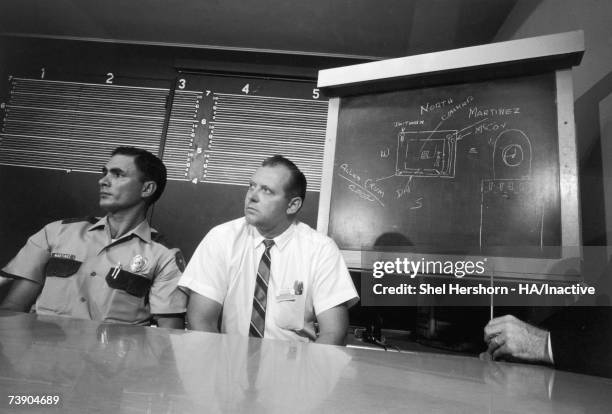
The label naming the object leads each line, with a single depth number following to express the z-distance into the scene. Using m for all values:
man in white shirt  1.22
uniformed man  1.42
